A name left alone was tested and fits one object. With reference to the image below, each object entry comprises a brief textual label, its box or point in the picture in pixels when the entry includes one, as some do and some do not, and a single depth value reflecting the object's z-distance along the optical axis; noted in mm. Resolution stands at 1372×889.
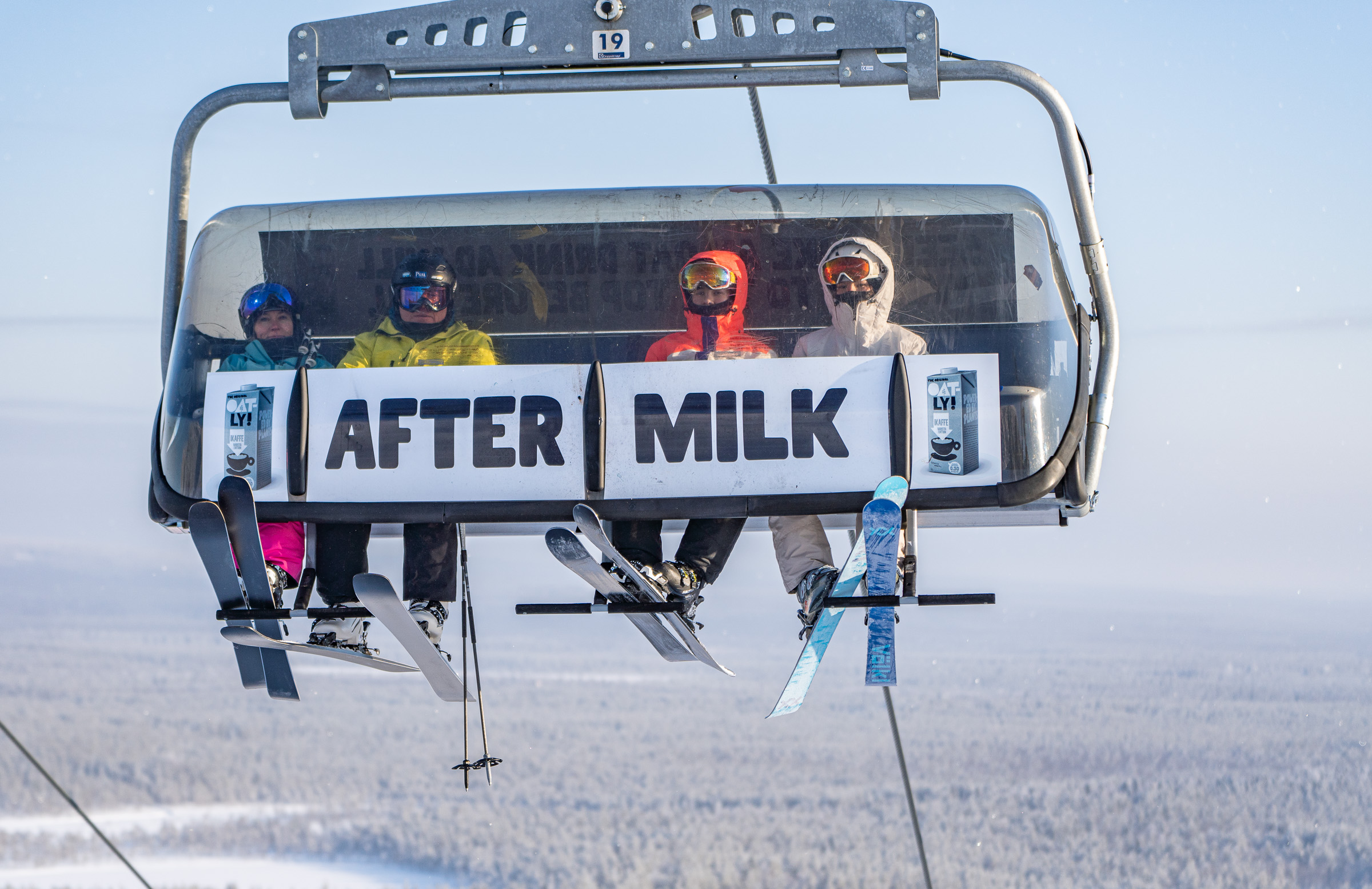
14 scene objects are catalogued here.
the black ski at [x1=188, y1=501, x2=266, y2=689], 11289
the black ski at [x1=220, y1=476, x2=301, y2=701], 11289
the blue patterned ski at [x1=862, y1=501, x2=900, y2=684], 11078
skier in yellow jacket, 11828
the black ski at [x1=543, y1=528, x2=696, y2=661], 11242
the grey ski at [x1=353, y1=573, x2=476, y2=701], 11789
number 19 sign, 11453
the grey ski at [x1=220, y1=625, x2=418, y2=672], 12094
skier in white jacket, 11648
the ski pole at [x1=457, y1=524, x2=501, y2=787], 14742
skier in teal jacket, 11930
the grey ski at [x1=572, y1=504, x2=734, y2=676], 11219
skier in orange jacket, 11641
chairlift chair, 11187
